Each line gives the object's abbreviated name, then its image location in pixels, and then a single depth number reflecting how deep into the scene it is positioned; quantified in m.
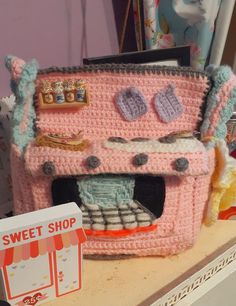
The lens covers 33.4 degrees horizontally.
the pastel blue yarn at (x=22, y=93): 0.55
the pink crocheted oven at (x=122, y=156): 0.53
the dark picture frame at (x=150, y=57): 0.66
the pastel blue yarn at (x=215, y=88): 0.55
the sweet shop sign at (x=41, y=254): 0.47
